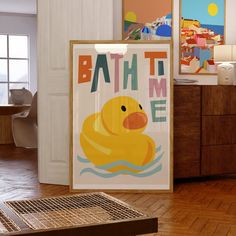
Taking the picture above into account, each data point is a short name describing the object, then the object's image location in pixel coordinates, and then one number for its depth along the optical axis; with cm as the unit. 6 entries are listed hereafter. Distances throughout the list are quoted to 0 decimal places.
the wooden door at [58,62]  487
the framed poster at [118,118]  462
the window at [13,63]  1212
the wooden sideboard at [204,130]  498
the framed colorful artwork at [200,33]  570
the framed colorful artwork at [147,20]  542
